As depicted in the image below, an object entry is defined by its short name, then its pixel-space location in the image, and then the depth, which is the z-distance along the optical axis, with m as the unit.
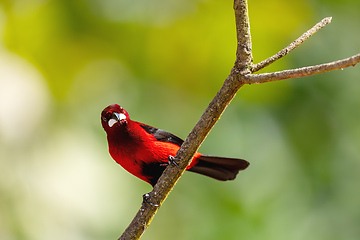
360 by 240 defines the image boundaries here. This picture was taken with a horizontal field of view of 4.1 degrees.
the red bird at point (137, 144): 4.83
